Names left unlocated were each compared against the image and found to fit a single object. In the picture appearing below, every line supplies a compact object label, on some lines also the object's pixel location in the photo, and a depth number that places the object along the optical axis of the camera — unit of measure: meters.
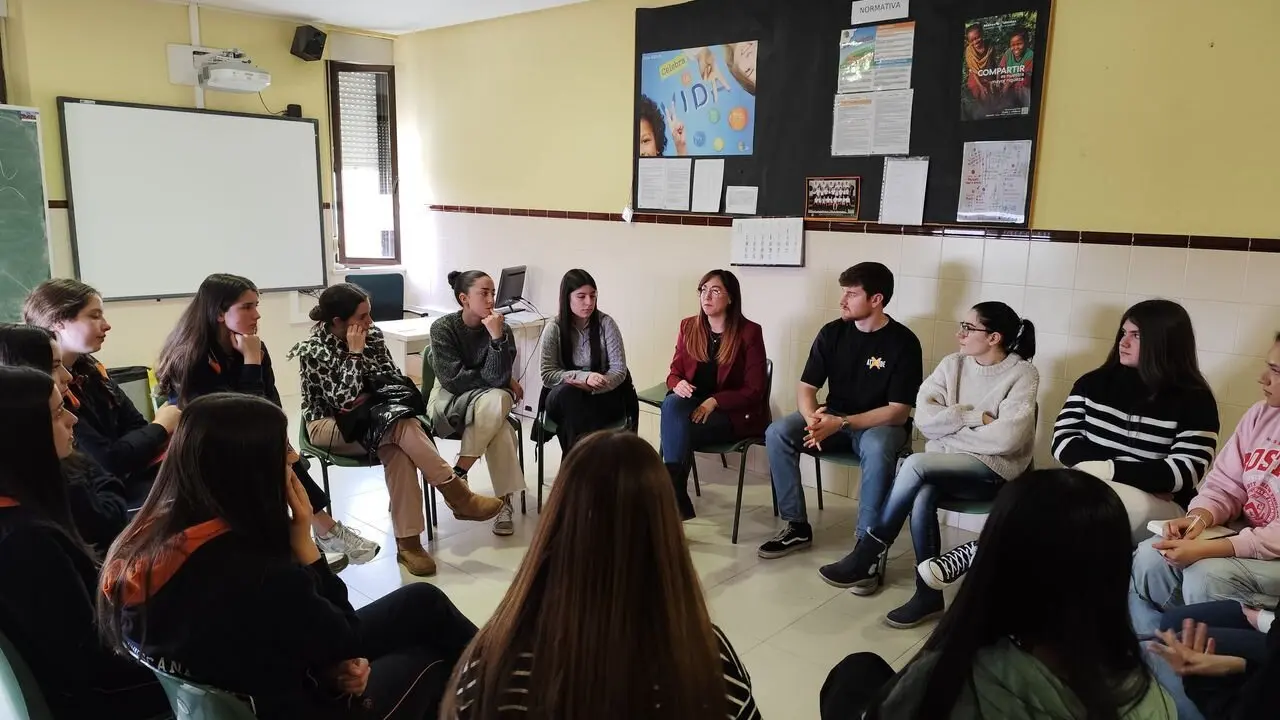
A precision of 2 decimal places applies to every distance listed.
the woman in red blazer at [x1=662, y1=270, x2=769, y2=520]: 3.48
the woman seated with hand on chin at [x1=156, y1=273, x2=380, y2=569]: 2.93
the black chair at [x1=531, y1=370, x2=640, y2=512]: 3.63
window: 5.76
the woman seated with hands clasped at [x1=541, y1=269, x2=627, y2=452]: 3.58
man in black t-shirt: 3.23
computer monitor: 4.75
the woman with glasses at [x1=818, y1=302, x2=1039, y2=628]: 2.83
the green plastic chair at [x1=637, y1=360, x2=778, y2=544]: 3.37
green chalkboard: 4.33
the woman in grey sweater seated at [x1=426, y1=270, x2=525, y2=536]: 3.43
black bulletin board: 3.35
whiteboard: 4.70
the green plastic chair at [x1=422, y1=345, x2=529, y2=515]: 3.64
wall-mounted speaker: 5.32
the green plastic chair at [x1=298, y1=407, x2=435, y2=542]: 3.12
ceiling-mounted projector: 4.89
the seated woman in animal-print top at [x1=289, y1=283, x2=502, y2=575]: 3.10
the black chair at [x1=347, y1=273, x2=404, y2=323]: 5.36
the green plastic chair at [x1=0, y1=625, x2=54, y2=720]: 1.40
